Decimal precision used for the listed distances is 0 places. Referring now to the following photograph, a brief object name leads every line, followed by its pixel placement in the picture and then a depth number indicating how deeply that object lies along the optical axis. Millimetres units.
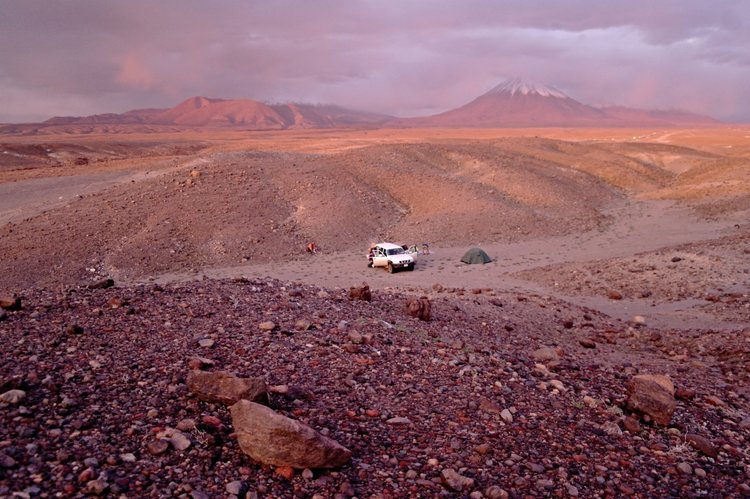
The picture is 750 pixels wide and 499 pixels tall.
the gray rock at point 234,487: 4281
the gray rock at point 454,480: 4758
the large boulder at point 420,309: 10852
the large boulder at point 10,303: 8445
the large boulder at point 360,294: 11609
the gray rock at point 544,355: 8750
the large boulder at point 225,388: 5367
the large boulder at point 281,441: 4582
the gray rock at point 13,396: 4980
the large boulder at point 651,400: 6516
